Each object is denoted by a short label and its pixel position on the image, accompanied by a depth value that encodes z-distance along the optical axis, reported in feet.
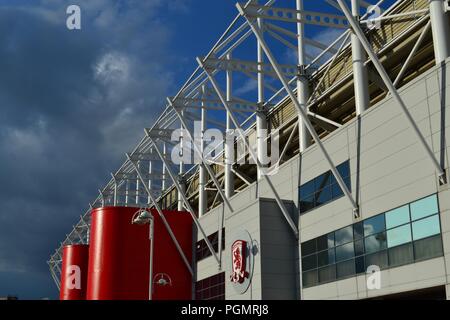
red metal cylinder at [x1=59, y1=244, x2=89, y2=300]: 202.28
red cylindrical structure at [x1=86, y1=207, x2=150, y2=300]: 157.07
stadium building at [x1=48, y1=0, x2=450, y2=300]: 80.94
